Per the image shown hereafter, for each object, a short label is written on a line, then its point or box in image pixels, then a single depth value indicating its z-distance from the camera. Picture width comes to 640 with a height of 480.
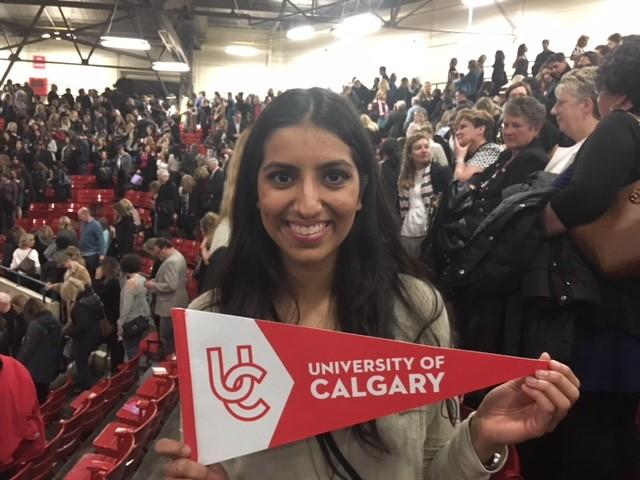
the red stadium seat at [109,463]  3.47
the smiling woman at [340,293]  1.03
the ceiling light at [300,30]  15.62
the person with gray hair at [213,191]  8.55
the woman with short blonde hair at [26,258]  8.57
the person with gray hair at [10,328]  5.69
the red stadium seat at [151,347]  6.70
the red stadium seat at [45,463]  3.84
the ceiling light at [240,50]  22.22
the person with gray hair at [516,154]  2.50
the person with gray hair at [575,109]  2.29
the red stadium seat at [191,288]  7.28
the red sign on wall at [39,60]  22.27
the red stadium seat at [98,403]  5.08
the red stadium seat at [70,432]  4.61
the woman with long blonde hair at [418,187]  3.60
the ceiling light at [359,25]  14.21
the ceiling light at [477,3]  15.10
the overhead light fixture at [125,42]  12.81
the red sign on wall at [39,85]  22.56
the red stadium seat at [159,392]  4.82
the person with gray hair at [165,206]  9.80
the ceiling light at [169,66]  15.91
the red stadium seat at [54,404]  5.29
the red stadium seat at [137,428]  3.93
